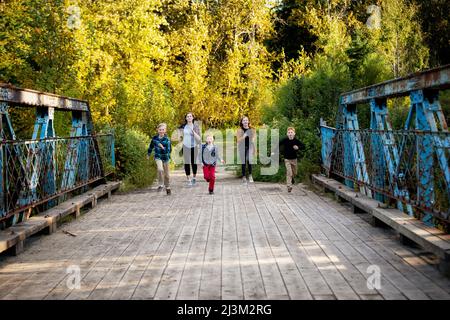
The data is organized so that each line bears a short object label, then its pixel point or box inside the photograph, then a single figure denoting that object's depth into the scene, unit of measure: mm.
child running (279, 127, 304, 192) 14461
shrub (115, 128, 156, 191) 16484
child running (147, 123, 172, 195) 14602
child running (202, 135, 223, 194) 14234
